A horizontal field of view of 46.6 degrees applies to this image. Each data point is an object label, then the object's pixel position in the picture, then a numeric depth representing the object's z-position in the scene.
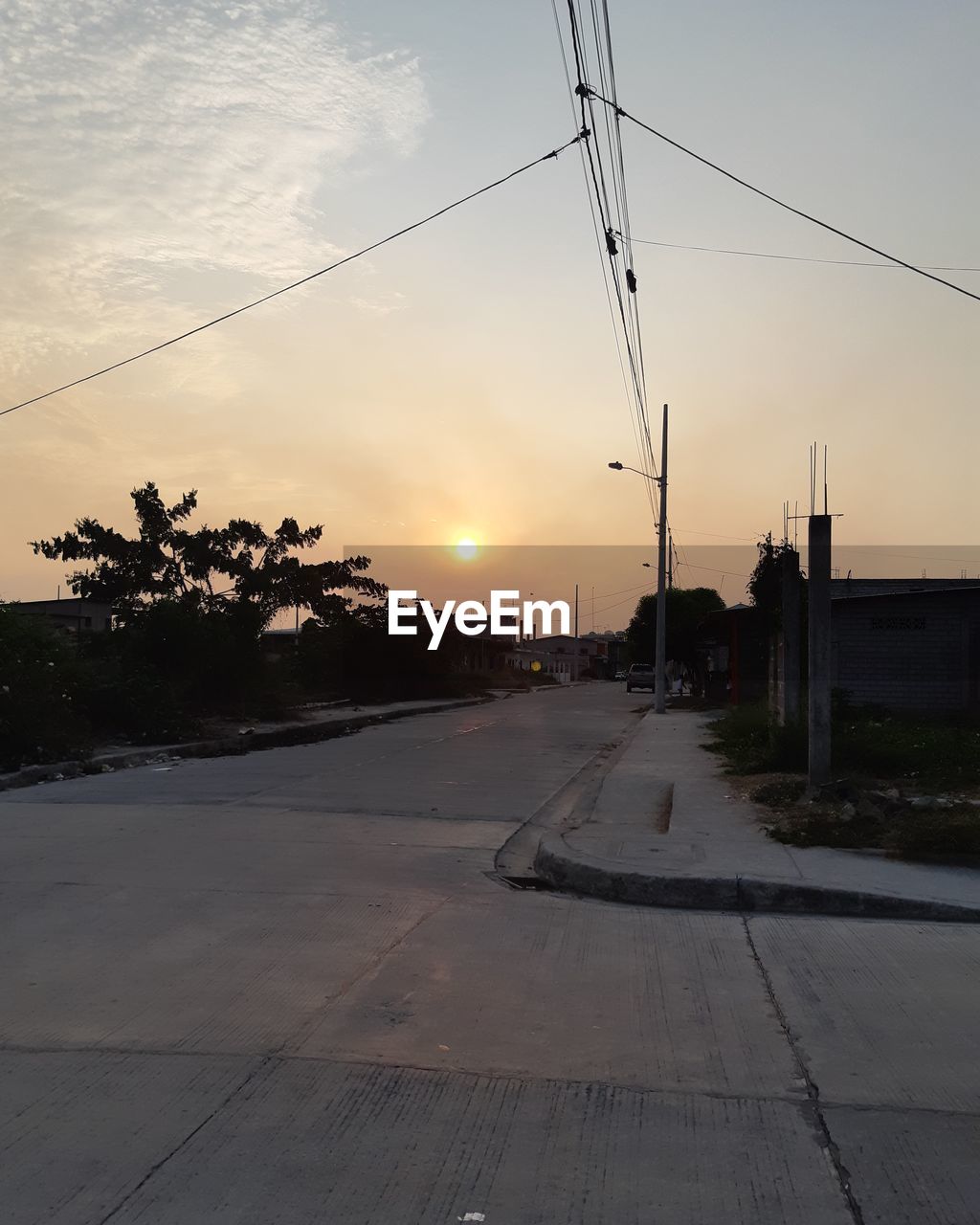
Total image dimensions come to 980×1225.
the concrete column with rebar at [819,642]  12.50
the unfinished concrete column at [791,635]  17.27
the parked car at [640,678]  69.94
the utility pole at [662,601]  39.69
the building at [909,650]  23.30
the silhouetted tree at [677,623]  62.75
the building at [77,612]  48.82
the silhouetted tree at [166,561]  32.34
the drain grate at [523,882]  9.58
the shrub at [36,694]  17.27
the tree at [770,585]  22.75
